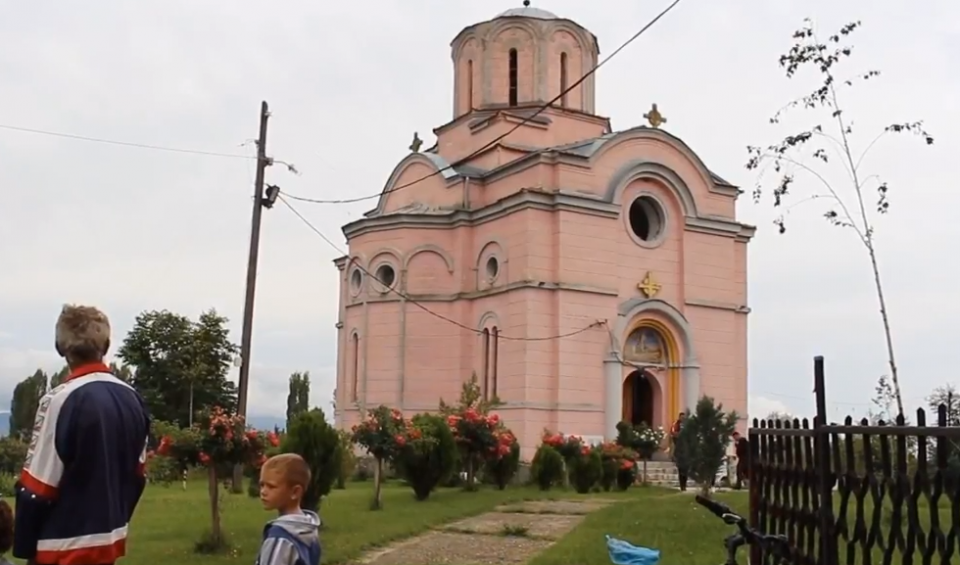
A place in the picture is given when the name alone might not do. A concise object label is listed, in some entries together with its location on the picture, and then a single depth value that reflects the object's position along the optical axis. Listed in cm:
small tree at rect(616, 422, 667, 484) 2283
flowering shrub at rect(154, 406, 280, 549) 1088
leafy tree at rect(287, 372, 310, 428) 4419
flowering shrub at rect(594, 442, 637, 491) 1967
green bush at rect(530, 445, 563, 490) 1958
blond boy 434
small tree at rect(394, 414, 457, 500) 1614
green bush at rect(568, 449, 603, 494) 1917
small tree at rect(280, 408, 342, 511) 1235
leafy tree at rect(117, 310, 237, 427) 3791
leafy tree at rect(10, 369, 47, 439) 4212
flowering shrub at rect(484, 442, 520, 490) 1922
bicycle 491
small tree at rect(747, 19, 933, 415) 1429
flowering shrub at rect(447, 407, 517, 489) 1800
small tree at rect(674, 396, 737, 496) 1772
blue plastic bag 811
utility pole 1520
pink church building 2342
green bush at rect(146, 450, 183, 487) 1134
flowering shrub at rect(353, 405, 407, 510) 1538
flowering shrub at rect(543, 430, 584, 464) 1977
